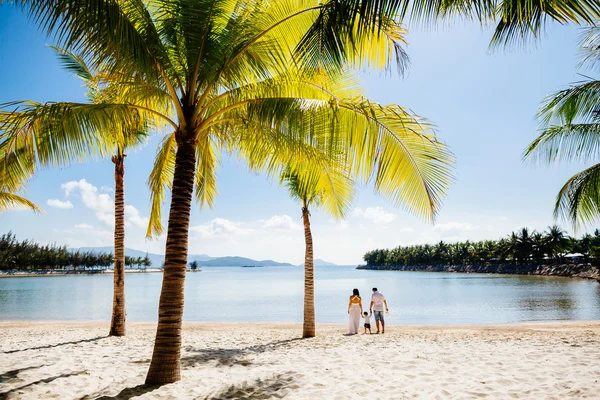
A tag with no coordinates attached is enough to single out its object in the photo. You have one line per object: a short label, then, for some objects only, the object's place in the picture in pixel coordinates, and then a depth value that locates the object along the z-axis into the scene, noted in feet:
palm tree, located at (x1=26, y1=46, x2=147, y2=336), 35.97
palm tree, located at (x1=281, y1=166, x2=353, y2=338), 25.12
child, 45.91
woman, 44.90
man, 45.88
